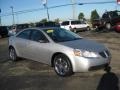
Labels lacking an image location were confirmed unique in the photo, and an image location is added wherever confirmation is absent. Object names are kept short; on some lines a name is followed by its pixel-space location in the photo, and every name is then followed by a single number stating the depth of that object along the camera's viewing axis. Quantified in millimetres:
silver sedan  3304
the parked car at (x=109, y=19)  12599
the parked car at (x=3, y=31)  15589
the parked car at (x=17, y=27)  15907
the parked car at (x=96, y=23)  13170
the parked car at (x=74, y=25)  15490
